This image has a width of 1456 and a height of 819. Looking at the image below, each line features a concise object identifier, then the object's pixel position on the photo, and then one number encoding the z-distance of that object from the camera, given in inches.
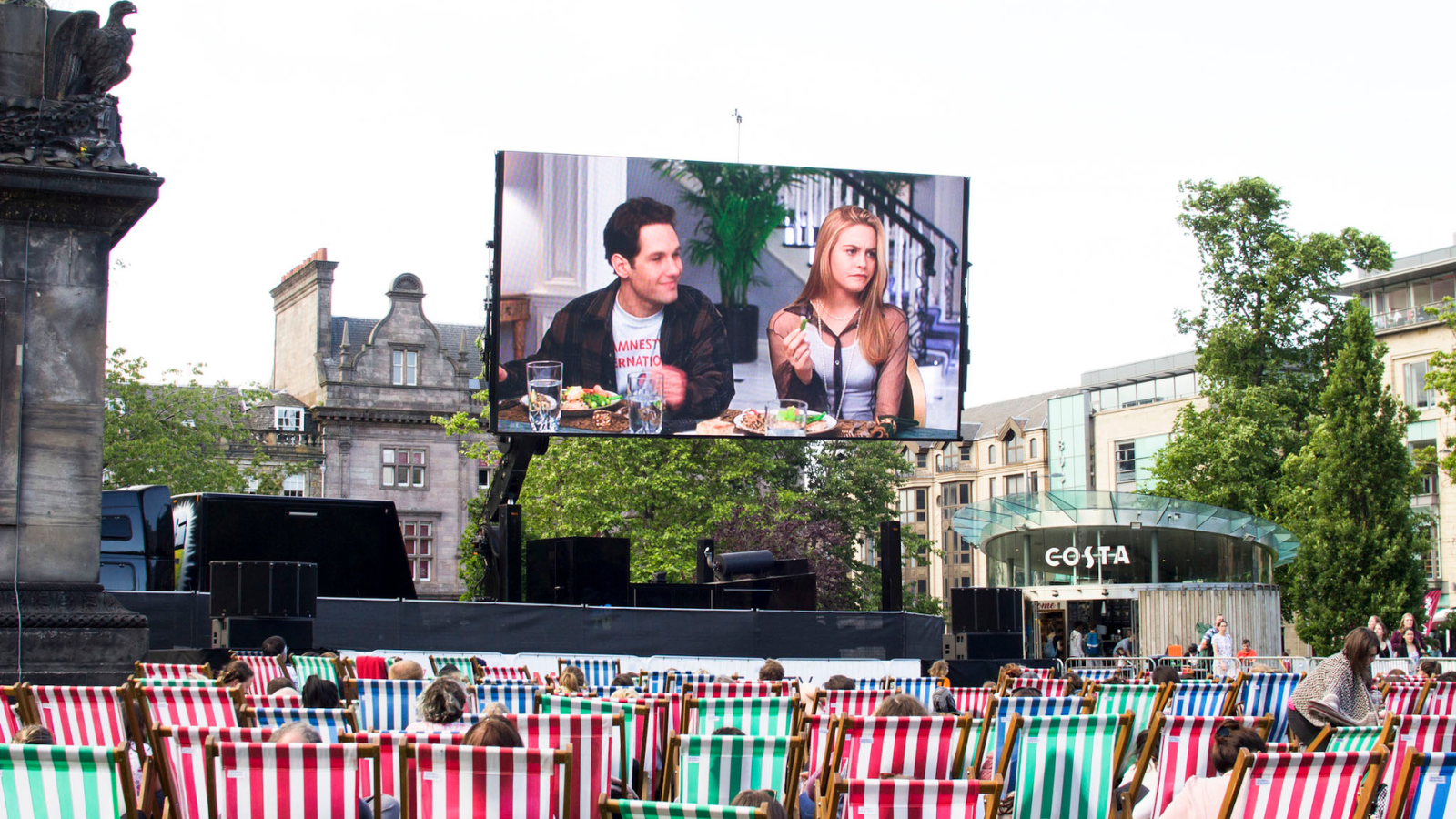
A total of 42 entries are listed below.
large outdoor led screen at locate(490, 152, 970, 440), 1009.5
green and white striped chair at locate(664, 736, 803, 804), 264.7
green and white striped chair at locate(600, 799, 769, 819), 182.2
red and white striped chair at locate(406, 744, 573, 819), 214.7
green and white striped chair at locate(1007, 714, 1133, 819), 297.3
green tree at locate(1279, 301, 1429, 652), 1771.7
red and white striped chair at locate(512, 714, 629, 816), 250.2
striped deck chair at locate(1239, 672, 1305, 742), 506.3
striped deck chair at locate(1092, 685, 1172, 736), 434.3
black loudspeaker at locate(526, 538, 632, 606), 1026.5
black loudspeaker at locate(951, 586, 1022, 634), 884.0
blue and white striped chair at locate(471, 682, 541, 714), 403.2
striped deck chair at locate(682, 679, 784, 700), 428.1
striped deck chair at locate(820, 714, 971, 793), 304.2
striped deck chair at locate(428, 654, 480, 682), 587.7
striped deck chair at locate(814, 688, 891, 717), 389.1
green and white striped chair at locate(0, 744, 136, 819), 208.8
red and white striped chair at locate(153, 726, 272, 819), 239.1
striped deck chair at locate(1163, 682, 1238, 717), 489.1
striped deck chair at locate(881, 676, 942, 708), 525.0
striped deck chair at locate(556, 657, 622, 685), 719.7
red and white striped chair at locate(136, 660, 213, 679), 468.1
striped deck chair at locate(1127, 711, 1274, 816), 300.4
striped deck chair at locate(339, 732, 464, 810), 219.0
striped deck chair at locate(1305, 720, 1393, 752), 324.2
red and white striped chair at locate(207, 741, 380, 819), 217.6
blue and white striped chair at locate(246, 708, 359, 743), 300.0
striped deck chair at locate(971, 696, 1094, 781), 323.9
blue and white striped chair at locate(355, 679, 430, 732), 409.7
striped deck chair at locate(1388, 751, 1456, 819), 219.6
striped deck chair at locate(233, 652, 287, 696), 518.6
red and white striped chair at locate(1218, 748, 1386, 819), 225.1
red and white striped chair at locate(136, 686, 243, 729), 345.1
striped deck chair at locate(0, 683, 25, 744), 342.0
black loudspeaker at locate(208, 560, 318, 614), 682.2
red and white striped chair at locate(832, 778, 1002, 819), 206.7
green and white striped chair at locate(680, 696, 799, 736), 354.9
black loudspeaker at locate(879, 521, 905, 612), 1043.3
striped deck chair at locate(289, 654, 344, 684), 581.0
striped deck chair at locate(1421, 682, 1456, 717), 509.0
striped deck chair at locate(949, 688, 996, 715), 487.8
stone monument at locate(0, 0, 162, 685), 425.7
